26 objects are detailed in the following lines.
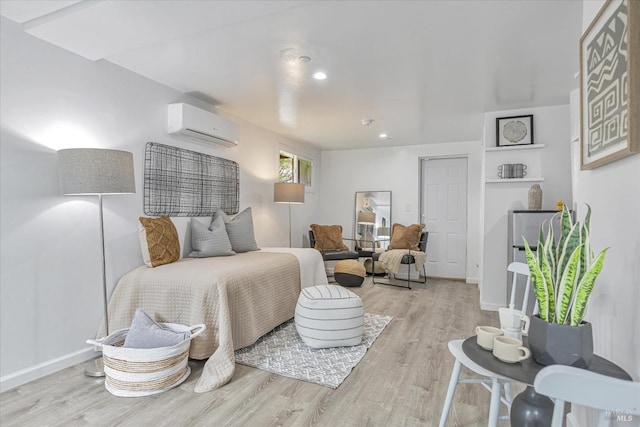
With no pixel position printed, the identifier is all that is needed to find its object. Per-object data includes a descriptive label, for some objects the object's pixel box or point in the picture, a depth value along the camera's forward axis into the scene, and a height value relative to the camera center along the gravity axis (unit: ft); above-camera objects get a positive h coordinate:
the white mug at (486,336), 4.04 -1.54
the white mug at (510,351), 3.65 -1.56
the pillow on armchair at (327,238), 18.01 -1.58
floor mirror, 19.36 -0.68
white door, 18.24 -0.33
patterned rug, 7.44 -3.64
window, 17.40 +2.15
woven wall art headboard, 9.98 +0.86
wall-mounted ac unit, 10.35 +2.71
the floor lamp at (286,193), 15.35 +0.70
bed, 7.55 -2.25
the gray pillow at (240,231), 11.96 -0.82
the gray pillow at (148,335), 7.02 -2.64
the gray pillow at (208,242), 10.69 -1.06
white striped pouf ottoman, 8.78 -2.92
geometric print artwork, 3.82 +1.53
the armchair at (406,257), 16.11 -2.33
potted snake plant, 3.44 -0.97
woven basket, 6.53 -3.13
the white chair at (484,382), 3.83 -2.15
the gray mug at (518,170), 12.37 +1.36
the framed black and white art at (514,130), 12.42 +2.87
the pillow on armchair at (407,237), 16.99 -1.50
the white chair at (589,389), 2.28 -1.25
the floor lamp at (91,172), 7.06 +0.77
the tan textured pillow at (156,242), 8.80 -0.88
